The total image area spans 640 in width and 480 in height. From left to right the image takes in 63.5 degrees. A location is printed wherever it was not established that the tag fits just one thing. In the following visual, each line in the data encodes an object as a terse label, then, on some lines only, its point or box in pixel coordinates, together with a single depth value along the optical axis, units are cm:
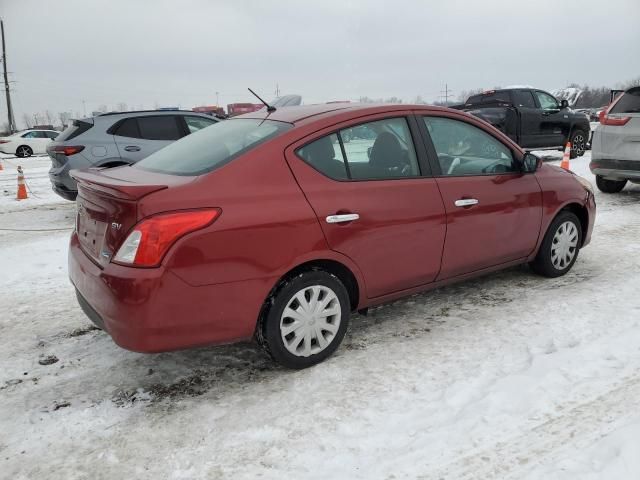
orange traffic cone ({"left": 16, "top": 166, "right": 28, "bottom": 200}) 1059
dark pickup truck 1259
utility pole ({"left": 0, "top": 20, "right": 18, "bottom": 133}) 4156
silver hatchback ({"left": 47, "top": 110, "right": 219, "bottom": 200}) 777
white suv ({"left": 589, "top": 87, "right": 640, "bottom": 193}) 753
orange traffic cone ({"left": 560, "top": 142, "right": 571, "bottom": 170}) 1077
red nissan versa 270
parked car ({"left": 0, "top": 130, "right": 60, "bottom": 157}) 2488
